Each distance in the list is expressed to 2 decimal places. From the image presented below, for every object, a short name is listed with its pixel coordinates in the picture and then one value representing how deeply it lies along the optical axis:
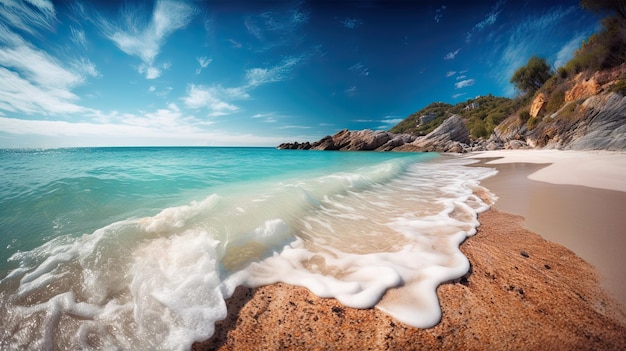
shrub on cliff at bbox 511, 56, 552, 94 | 34.25
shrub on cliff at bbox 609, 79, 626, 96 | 14.90
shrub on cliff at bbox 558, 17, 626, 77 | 17.77
